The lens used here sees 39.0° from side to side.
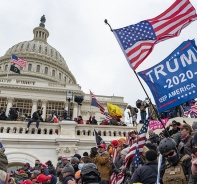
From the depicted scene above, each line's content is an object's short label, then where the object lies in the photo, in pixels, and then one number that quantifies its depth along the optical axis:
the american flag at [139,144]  5.96
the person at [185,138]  4.86
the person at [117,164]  6.67
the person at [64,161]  8.43
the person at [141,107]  14.70
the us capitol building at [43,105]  13.51
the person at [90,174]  4.00
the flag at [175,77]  6.18
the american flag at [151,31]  7.39
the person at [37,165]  10.49
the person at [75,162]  7.64
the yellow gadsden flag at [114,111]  19.61
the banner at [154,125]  12.39
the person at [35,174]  8.54
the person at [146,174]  4.44
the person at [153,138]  8.24
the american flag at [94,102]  23.87
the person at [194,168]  2.69
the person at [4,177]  2.86
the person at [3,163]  2.95
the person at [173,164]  3.84
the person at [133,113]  17.45
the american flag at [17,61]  35.49
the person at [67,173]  5.19
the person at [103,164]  7.07
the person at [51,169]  9.22
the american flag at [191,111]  13.57
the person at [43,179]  6.37
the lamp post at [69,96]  15.86
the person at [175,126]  7.65
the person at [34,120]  13.98
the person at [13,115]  16.52
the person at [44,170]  9.10
